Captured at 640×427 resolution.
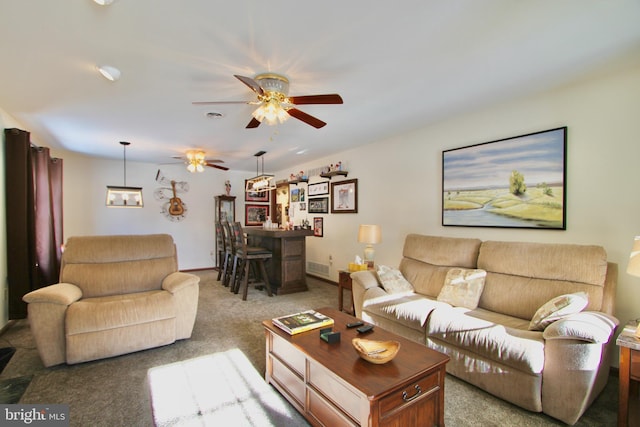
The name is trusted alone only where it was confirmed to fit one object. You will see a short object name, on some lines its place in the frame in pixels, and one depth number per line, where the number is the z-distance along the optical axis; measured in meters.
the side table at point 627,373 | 1.59
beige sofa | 1.77
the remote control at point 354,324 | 2.16
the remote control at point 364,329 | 2.04
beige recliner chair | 2.40
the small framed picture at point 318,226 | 5.69
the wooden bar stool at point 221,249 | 5.70
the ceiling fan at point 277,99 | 2.23
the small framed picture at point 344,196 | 4.89
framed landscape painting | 2.67
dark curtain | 3.22
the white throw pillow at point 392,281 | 3.13
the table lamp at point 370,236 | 3.76
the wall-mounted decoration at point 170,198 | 6.38
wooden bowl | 1.60
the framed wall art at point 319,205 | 5.56
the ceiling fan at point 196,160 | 4.85
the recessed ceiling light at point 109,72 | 2.18
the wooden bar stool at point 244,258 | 4.62
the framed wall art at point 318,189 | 5.54
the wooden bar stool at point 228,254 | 5.17
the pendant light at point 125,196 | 4.95
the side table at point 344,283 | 3.69
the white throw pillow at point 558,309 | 1.97
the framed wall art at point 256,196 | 7.43
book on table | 2.06
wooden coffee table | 1.43
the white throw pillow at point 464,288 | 2.68
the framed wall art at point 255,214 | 7.49
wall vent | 5.60
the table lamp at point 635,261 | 1.72
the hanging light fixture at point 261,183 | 5.26
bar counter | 4.77
